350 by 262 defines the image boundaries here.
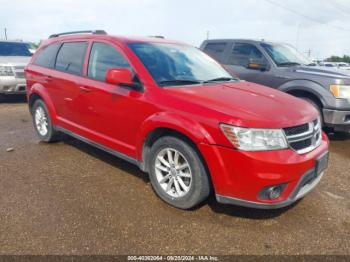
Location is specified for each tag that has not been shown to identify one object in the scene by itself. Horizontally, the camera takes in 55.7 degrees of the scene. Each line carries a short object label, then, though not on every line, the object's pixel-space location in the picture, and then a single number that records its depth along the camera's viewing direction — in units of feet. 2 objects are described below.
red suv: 9.18
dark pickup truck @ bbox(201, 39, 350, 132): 18.07
